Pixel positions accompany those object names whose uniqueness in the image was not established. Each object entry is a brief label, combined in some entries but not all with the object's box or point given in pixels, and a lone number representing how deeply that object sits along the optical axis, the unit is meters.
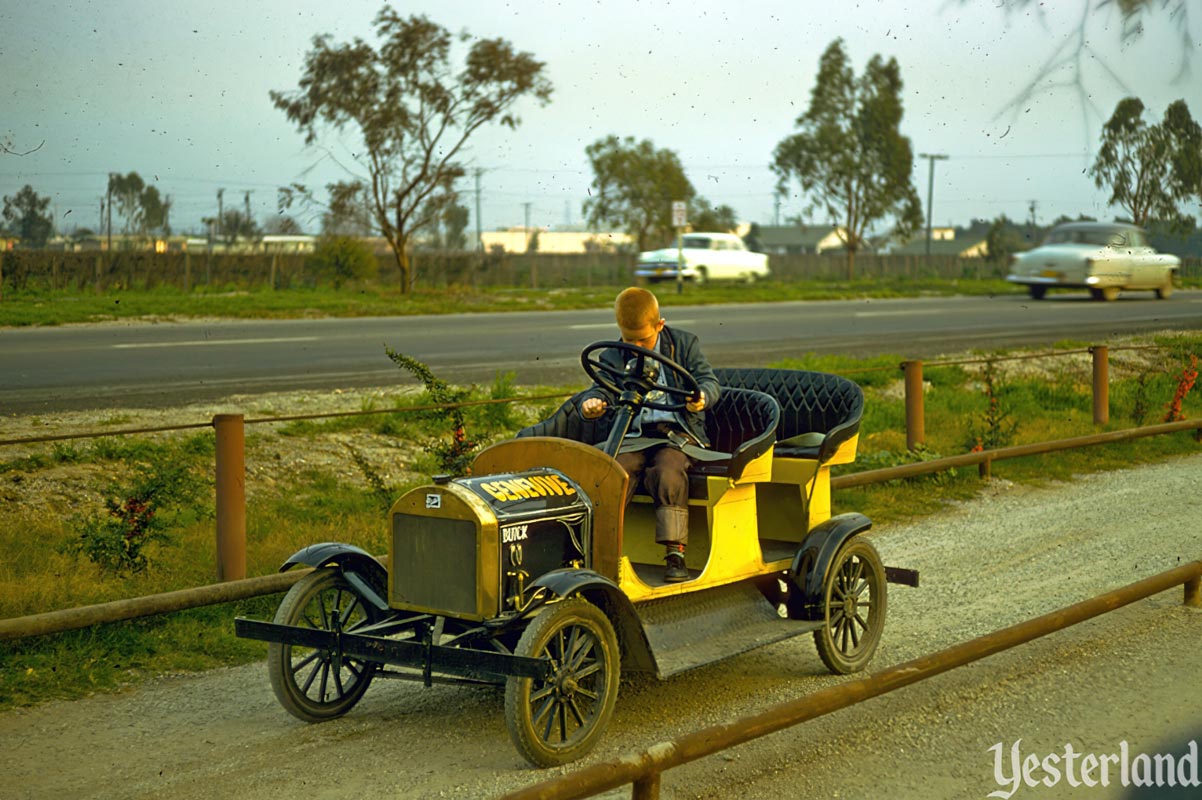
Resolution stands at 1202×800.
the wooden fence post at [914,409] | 12.97
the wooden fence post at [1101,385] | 15.77
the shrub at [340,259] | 31.47
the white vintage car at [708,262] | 44.41
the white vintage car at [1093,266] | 32.81
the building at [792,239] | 59.84
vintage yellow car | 5.30
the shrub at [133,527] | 8.02
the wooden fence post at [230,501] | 7.68
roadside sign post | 31.67
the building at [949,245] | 61.03
